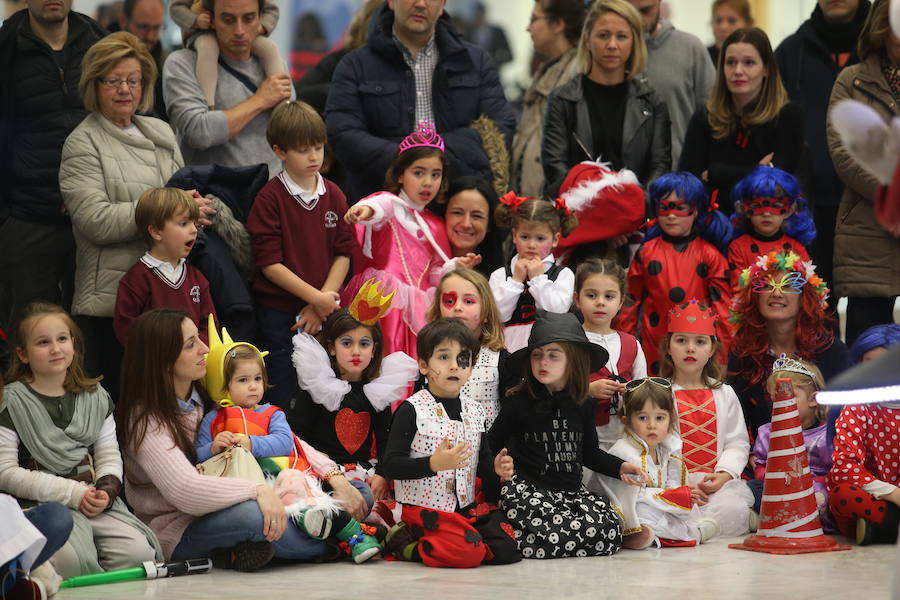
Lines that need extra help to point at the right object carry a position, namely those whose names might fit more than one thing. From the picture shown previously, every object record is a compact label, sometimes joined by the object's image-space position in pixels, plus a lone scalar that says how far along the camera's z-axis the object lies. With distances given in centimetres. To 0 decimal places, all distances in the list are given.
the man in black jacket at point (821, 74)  1578
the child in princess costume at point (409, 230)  1378
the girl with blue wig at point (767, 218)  1430
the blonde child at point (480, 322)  1267
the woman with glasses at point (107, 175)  1252
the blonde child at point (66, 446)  1030
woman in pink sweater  1072
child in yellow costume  1103
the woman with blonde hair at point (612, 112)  1519
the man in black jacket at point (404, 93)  1472
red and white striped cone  1167
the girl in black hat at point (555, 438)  1167
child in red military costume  1278
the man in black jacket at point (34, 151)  1338
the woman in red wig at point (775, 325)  1361
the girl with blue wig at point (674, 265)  1427
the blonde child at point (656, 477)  1215
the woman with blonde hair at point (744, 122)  1495
